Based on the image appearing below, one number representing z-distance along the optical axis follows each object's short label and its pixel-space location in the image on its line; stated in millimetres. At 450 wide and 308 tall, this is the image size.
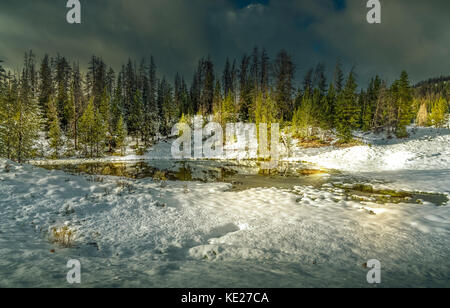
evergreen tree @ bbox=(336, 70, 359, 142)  36000
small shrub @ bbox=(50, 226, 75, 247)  4512
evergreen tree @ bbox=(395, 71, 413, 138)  40594
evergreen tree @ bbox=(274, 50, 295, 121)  41281
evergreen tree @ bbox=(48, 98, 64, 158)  35031
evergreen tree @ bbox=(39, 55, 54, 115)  47731
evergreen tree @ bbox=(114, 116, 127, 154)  39903
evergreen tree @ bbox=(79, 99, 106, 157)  36062
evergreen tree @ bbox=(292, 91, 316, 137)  40594
